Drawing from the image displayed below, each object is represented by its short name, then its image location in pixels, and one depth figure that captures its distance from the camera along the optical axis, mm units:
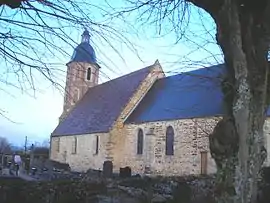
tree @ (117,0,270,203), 5027
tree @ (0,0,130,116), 4996
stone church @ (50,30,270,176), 26547
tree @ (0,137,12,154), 46938
